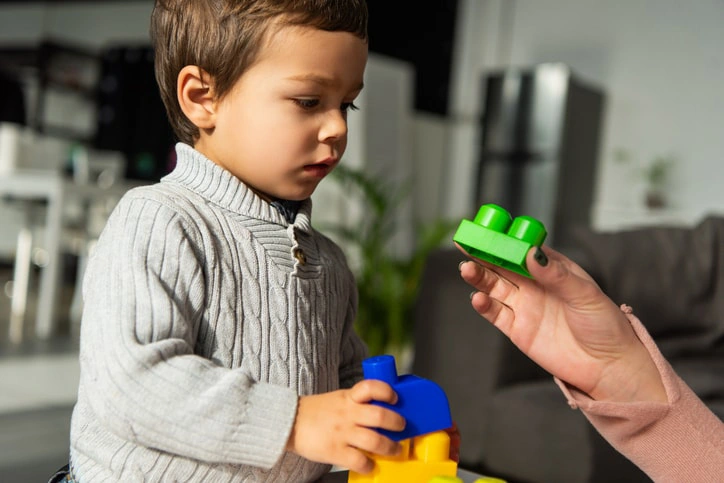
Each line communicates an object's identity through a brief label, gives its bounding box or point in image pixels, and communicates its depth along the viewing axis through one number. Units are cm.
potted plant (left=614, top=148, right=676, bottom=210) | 539
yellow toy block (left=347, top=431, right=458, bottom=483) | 69
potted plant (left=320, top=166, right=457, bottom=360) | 347
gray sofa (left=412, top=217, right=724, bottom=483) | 202
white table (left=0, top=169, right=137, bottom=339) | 416
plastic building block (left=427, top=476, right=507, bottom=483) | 67
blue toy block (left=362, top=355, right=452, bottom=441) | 70
